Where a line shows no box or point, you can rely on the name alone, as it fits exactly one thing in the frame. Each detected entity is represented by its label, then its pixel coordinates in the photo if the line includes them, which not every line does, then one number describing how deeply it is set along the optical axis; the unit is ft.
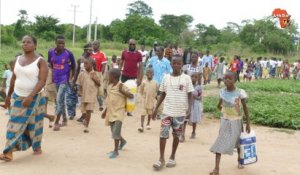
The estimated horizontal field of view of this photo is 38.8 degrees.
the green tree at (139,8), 290.97
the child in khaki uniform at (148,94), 28.86
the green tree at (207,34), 229.45
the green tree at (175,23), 270.46
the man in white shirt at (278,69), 87.20
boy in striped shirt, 19.29
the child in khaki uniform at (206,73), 59.68
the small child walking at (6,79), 31.31
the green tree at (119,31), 204.74
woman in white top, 19.12
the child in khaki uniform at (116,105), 20.70
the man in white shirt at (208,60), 60.13
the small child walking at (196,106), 26.30
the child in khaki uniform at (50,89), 27.43
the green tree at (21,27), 173.78
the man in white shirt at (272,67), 85.91
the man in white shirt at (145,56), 63.74
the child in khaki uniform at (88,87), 27.22
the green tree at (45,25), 181.98
